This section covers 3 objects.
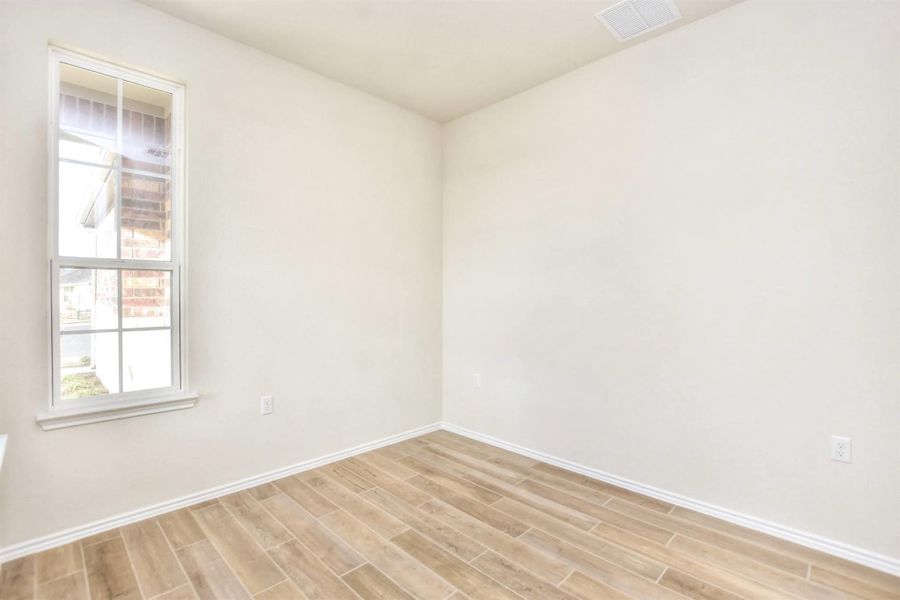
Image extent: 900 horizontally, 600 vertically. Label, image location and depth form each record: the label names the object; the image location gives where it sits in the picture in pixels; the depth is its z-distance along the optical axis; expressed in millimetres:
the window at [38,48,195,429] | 2135
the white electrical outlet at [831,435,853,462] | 2008
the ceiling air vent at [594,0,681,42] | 2281
